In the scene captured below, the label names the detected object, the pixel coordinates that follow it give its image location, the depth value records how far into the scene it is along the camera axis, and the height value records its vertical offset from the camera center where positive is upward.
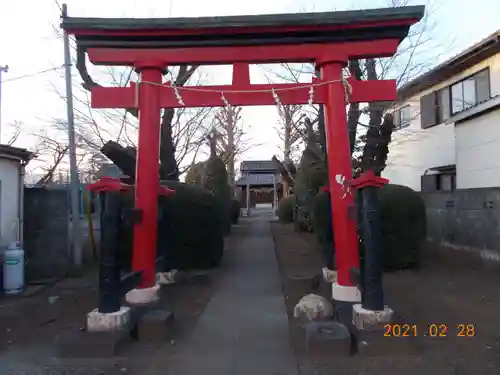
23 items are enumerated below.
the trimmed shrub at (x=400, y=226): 9.69 -0.53
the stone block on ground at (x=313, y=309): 6.52 -1.45
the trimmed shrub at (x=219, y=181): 20.09 +0.88
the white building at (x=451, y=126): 12.64 +2.28
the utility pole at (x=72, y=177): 11.30 +0.62
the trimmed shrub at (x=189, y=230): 9.92 -0.58
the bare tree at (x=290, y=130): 23.34 +3.95
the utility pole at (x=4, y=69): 12.73 +3.54
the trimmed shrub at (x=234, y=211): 25.05 -0.50
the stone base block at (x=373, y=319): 5.48 -1.33
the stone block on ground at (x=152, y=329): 5.73 -1.47
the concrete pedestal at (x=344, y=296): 6.62 -1.39
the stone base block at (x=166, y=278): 9.05 -1.39
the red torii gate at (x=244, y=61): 7.21 +2.17
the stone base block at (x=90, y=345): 5.22 -1.50
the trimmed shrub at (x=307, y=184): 17.38 +0.60
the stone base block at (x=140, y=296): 7.41 -1.40
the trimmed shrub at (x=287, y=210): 26.48 -0.49
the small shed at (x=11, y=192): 9.23 +0.25
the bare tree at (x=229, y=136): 28.65 +4.17
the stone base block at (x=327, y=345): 5.15 -1.52
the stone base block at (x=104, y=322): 5.57 -1.33
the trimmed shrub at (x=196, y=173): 22.09 +1.38
